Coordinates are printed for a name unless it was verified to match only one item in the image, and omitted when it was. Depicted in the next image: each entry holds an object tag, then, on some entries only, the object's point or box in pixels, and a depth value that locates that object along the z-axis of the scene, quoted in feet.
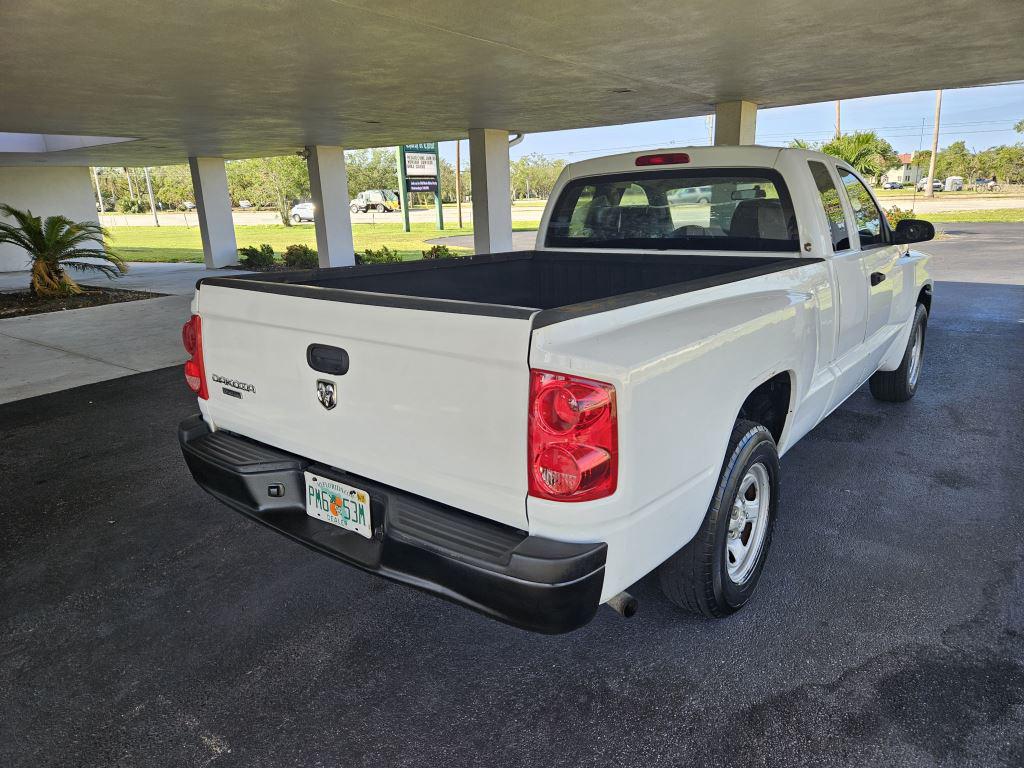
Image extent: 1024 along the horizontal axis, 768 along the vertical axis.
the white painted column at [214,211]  61.04
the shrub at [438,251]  55.77
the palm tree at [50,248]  41.78
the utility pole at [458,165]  153.94
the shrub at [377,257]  58.08
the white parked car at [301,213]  157.79
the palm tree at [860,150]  82.89
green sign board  99.50
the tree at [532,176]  315.78
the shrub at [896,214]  69.86
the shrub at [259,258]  60.49
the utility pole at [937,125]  133.59
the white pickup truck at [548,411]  6.50
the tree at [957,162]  262.47
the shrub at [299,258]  59.72
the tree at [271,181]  194.43
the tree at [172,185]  239.09
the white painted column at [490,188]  47.37
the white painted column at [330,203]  53.78
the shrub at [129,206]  220.02
